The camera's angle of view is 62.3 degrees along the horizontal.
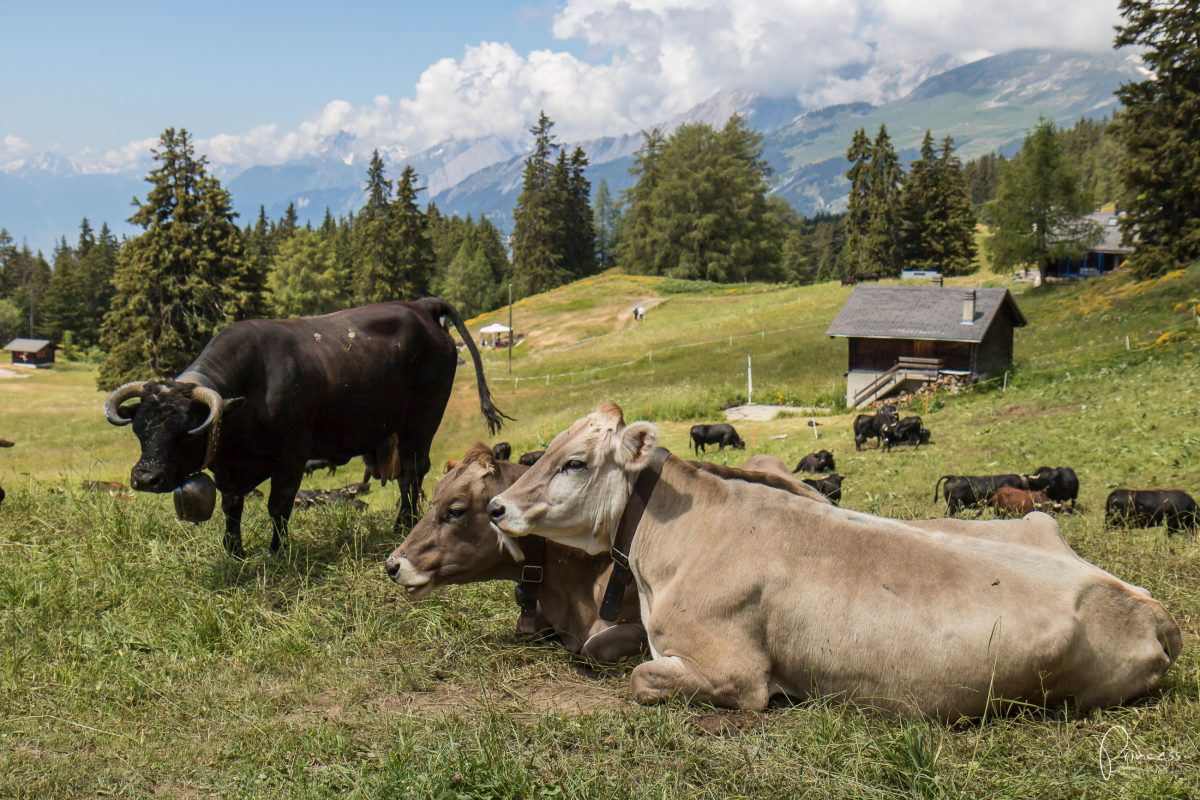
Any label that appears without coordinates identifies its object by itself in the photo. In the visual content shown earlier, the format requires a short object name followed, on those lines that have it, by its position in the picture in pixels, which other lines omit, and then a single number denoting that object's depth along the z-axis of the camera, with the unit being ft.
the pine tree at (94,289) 374.02
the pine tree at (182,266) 186.50
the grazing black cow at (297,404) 28.89
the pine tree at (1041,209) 221.87
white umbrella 286.17
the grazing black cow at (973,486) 62.46
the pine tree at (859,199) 313.53
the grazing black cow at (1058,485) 65.77
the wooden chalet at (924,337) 152.35
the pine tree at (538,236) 388.98
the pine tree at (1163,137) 170.40
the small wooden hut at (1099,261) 281.00
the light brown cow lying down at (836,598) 18.17
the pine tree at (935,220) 289.33
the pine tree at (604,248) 594.90
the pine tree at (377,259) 301.22
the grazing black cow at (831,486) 60.39
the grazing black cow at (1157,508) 51.88
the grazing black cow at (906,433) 100.07
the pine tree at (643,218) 374.43
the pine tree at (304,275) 343.26
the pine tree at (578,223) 404.36
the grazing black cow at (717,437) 113.19
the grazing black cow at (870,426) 107.24
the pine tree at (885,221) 293.02
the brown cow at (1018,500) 58.23
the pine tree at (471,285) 413.18
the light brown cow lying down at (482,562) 23.49
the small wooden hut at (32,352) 331.36
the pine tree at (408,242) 302.04
